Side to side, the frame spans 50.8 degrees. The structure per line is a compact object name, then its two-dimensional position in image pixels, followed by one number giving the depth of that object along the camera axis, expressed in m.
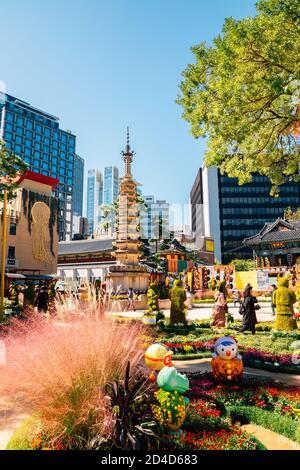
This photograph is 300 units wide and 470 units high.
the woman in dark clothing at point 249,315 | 11.45
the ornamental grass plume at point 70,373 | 3.44
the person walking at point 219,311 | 12.31
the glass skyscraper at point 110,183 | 173.25
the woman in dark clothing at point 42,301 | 14.74
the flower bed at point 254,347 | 7.37
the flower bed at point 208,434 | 3.55
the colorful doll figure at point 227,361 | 5.64
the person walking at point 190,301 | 25.53
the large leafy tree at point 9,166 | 14.95
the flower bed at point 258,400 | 4.16
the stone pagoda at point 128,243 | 22.59
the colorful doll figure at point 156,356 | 5.46
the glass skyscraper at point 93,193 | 178.12
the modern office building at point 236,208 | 84.81
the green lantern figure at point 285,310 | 10.86
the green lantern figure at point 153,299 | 16.52
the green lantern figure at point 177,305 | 12.18
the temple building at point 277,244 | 44.69
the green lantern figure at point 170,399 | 3.76
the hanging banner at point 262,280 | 27.58
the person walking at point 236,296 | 26.09
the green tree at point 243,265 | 56.53
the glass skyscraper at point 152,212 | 113.62
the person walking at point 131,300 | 21.41
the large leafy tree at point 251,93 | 7.82
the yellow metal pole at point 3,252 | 13.72
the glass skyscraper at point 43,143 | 94.69
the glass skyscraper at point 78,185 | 163.11
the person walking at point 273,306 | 16.13
